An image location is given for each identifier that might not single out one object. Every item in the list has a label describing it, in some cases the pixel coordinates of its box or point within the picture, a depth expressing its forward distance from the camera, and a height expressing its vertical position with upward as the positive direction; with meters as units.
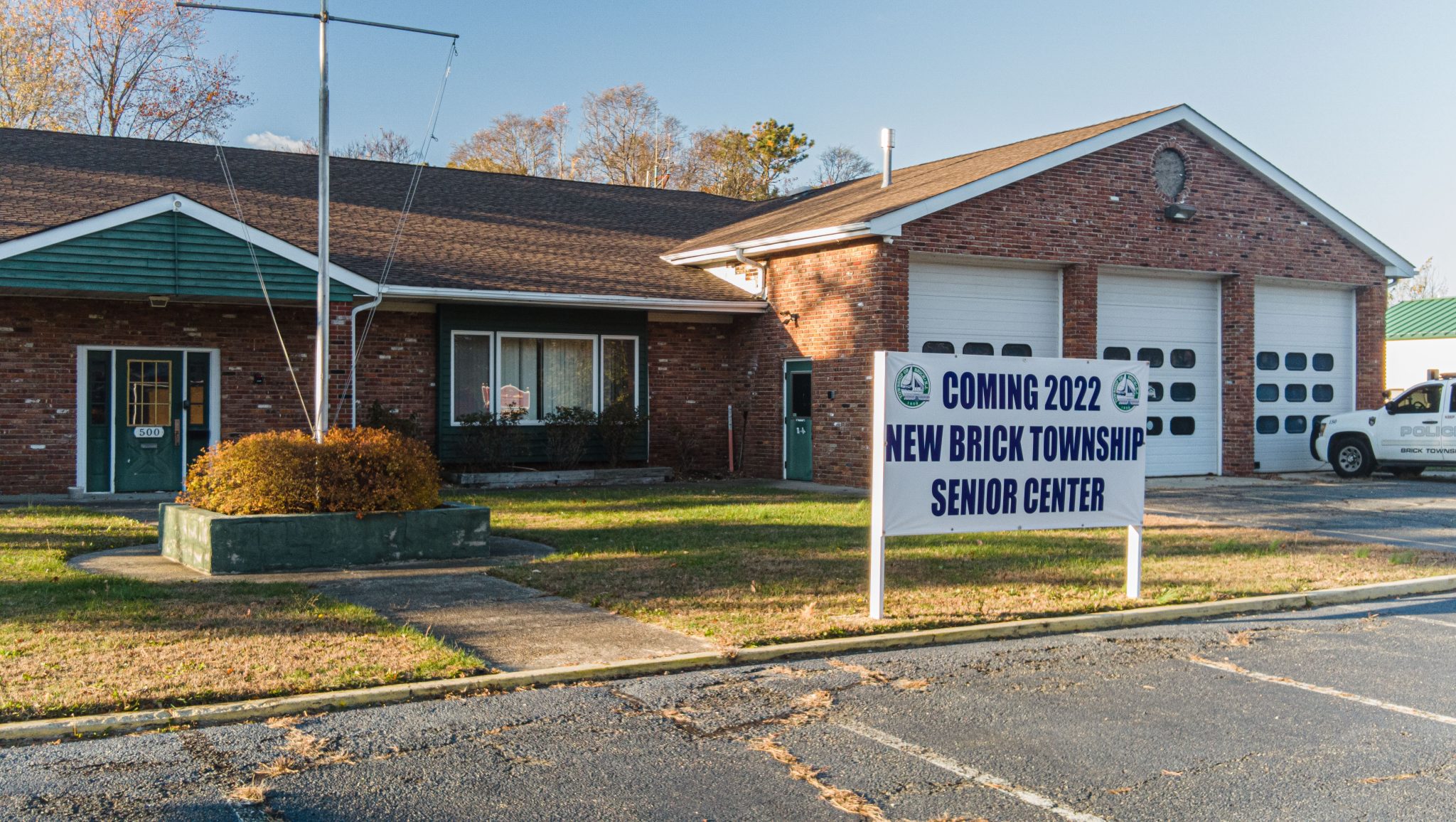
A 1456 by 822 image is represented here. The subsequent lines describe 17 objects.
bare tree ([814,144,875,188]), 56.28 +11.72
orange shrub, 10.93 -0.49
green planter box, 10.48 -1.03
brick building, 16.83 +1.86
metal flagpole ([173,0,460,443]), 11.80 +1.33
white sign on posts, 8.91 -0.18
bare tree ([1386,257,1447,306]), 83.75 +9.03
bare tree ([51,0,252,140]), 37.34 +10.44
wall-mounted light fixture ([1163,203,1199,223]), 21.14 +3.54
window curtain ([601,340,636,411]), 21.33 +0.85
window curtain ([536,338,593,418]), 20.89 +0.78
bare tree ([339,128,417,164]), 52.06 +11.20
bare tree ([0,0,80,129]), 35.97 +10.08
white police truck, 20.95 -0.22
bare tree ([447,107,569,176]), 52.25 +11.63
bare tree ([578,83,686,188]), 51.34 +10.98
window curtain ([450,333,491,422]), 20.02 +0.73
